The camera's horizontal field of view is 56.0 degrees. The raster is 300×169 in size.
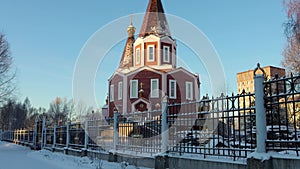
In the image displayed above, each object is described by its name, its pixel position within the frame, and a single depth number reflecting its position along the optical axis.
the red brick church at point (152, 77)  26.72
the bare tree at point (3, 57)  21.36
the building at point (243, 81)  51.59
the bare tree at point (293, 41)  15.30
